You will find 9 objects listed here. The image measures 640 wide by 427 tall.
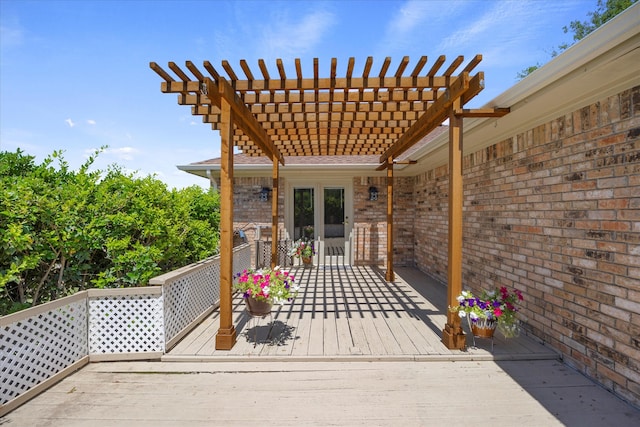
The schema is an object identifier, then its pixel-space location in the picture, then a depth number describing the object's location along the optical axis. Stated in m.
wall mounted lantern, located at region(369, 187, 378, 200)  7.58
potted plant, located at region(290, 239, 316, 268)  7.47
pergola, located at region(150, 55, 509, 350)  2.99
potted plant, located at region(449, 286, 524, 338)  2.97
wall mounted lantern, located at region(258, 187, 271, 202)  7.49
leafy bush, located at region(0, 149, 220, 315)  2.68
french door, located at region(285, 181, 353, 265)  7.75
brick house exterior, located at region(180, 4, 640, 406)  2.23
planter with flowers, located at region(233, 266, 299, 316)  3.08
